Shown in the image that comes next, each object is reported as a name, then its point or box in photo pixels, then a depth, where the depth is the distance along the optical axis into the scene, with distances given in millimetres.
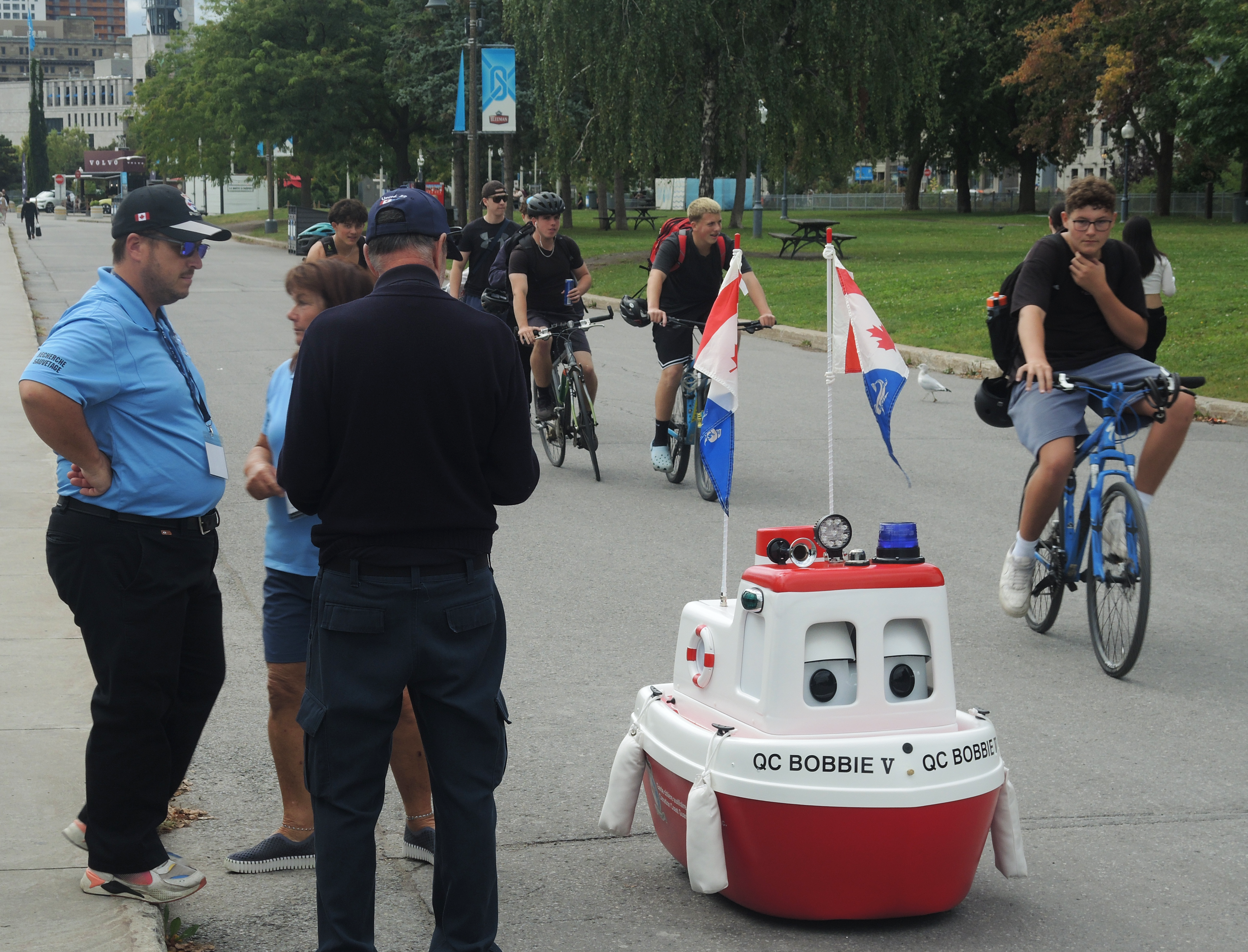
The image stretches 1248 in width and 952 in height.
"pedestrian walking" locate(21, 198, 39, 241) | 59000
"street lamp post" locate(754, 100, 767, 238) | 39875
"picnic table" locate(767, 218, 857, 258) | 35234
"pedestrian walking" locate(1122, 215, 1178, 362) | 8859
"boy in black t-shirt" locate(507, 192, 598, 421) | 10766
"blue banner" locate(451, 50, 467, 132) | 33562
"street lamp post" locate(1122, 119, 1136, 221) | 55719
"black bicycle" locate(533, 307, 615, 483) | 10594
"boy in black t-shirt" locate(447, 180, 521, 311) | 12250
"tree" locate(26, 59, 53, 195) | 177500
